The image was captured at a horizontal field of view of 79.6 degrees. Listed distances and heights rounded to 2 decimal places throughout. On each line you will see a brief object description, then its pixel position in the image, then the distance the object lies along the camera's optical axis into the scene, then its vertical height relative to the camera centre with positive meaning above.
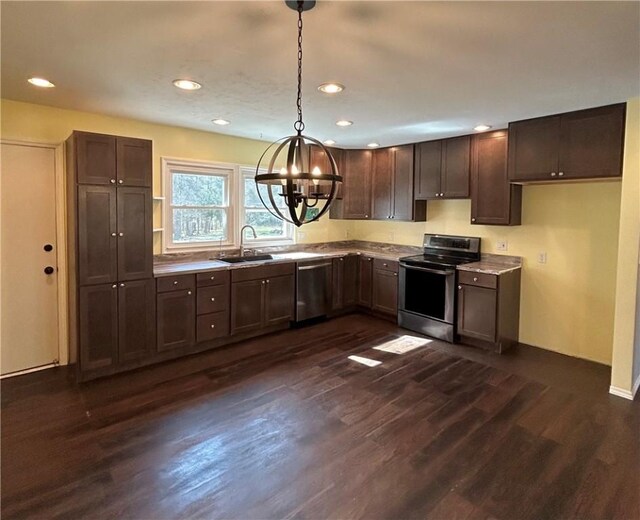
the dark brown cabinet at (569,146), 3.29 +0.88
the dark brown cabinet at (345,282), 5.54 -0.66
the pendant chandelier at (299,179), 1.89 +0.29
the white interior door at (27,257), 3.48 -0.25
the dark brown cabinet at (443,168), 4.69 +0.89
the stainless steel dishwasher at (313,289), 5.06 -0.72
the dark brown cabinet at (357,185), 5.83 +0.79
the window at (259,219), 5.10 +0.22
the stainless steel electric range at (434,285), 4.59 -0.59
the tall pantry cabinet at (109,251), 3.37 -0.18
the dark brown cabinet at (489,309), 4.18 -0.78
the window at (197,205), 4.45 +0.34
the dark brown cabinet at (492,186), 4.30 +0.61
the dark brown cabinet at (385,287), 5.29 -0.70
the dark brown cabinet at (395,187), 5.33 +0.73
